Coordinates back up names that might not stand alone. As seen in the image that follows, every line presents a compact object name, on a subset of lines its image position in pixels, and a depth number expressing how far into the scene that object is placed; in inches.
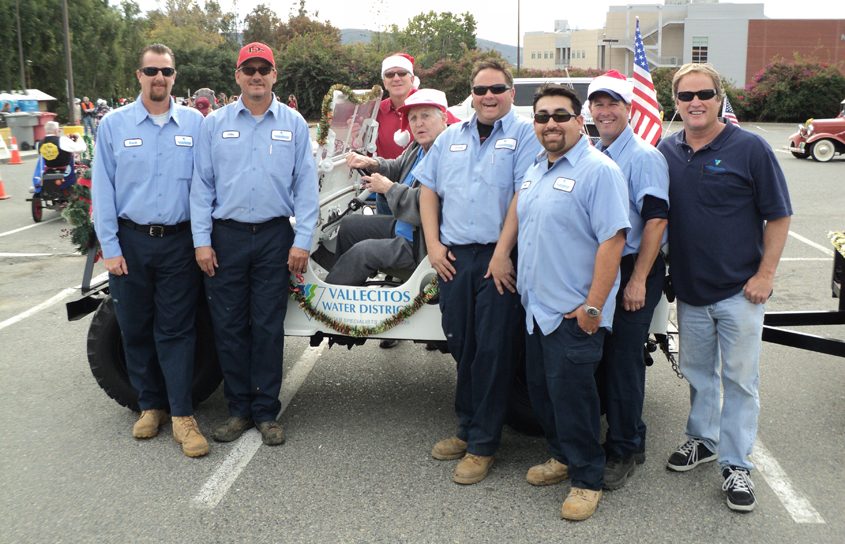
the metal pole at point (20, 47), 1493.6
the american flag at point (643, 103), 187.9
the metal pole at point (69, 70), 1181.0
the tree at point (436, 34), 2899.1
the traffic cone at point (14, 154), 885.2
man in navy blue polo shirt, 142.8
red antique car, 781.9
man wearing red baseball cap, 169.2
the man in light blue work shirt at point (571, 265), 135.0
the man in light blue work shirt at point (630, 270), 145.1
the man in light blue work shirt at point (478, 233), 153.7
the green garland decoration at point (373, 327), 175.0
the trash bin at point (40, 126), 1075.9
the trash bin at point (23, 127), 1045.2
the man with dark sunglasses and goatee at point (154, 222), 168.4
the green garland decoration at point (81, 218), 209.2
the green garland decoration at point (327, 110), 186.7
